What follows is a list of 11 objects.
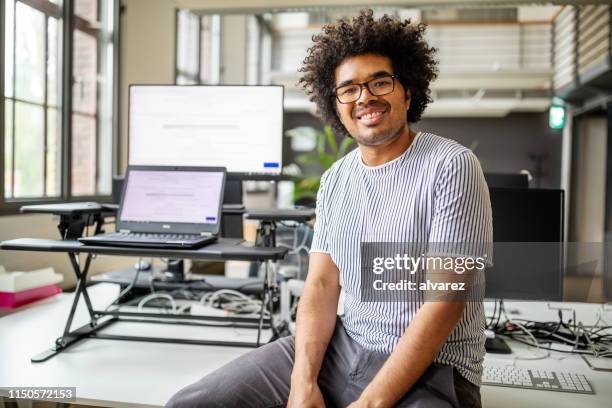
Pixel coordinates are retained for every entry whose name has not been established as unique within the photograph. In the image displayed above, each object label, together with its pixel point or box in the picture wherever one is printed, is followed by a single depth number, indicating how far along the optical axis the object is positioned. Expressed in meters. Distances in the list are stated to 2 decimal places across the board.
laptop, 1.95
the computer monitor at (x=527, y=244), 1.75
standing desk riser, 1.73
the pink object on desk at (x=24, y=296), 2.33
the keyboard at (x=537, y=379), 1.46
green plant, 5.01
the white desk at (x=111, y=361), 1.52
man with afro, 1.17
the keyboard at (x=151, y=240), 1.76
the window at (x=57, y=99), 2.98
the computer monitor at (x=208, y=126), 2.20
